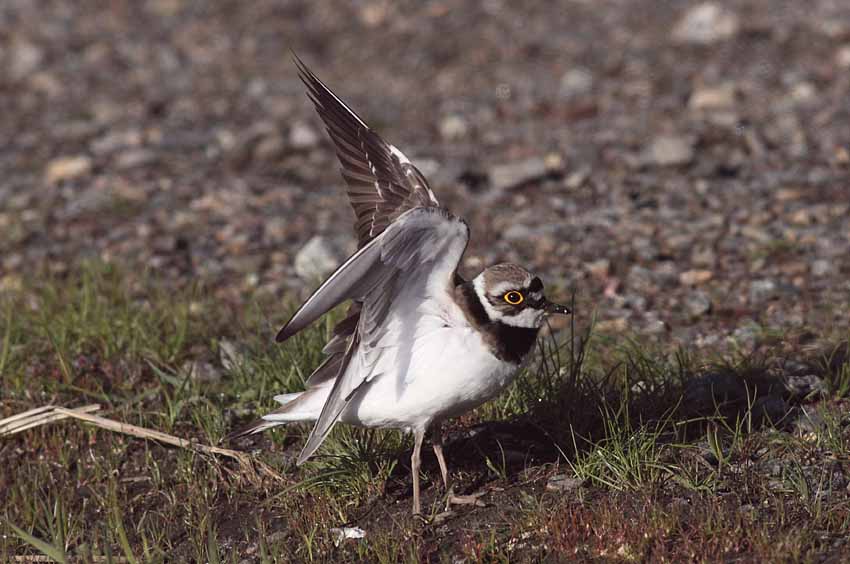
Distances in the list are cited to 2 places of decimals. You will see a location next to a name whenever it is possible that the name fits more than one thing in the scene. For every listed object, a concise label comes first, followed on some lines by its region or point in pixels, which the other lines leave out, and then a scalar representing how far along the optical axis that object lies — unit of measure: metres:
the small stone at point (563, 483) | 9.12
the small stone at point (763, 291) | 13.12
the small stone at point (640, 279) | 13.84
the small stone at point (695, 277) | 13.81
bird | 8.40
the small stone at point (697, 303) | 12.95
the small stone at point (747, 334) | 11.87
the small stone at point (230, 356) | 11.45
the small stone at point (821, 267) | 13.55
